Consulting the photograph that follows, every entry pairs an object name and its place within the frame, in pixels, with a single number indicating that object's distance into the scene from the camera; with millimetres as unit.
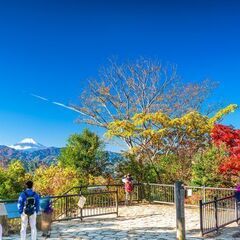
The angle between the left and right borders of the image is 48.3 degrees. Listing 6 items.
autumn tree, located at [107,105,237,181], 17397
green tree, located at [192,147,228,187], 13666
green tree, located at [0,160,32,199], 14735
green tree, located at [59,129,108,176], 17523
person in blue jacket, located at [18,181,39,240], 7349
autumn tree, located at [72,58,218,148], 20403
